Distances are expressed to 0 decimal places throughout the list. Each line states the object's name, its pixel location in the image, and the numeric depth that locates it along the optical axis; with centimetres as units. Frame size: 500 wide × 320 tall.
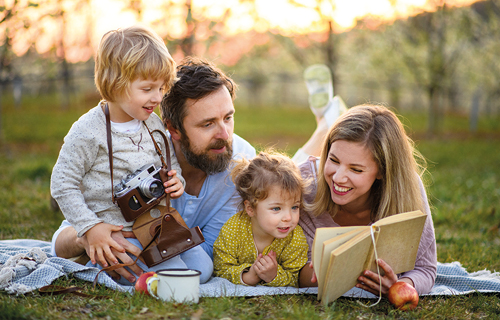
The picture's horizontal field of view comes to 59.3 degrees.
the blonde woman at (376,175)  289
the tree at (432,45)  1429
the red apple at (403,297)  268
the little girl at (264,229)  294
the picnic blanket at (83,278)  277
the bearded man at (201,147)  328
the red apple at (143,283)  265
